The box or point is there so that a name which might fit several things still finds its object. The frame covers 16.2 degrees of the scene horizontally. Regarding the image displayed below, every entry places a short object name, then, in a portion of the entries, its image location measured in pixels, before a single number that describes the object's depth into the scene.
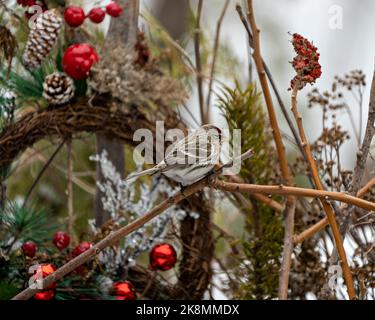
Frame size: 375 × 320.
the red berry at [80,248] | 1.47
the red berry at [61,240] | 1.51
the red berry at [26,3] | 1.51
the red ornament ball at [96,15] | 1.55
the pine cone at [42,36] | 1.51
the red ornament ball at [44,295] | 1.44
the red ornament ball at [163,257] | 1.52
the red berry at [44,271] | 1.43
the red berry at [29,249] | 1.47
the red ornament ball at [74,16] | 1.53
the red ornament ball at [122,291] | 1.49
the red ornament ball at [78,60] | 1.52
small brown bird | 1.30
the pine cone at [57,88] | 1.52
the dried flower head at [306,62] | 1.29
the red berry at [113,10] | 1.55
